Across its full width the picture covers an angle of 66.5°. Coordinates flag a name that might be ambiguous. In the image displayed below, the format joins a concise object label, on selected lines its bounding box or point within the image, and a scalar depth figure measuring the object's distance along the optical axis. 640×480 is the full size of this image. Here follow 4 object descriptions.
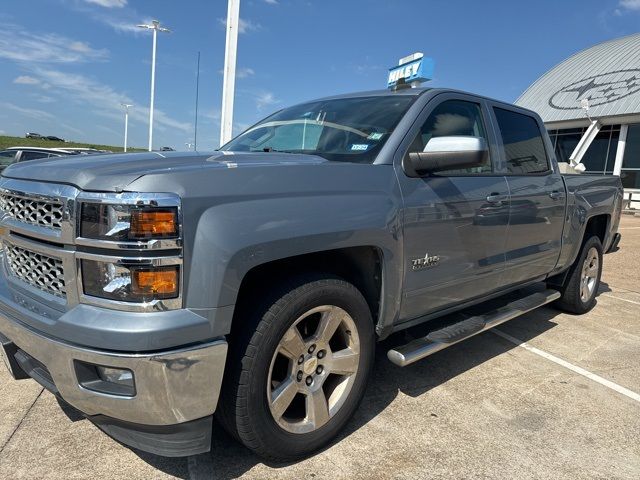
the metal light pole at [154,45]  31.52
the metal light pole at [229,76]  9.47
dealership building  25.06
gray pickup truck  1.86
